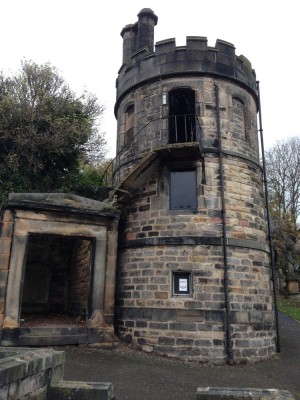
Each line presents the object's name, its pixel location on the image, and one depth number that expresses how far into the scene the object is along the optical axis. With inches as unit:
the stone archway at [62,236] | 362.3
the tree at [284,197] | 947.3
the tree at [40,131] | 580.4
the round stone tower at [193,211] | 380.2
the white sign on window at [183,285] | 391.0
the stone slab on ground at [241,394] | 184.5
